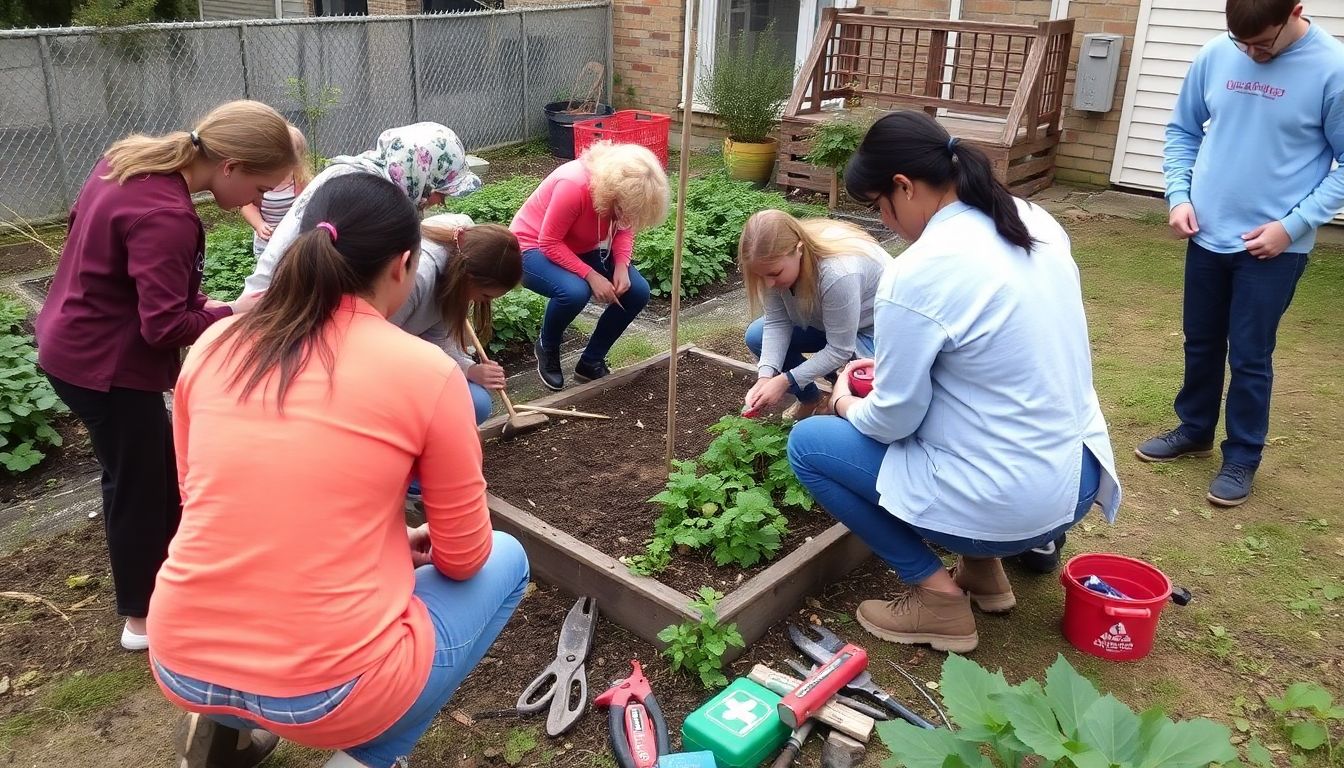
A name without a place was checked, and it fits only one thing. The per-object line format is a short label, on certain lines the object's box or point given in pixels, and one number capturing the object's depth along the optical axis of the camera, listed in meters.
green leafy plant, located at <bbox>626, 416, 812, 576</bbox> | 3.11
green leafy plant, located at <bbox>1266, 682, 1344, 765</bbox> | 2.54
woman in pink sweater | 4.25
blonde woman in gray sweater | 3.38
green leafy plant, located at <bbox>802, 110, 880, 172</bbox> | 7.39
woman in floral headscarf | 3.54
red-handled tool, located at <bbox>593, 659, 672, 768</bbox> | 2.40
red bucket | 2.84
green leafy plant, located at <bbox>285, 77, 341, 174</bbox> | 7.34
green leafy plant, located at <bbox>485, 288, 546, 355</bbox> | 5.14
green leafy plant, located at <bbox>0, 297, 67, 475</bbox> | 3.86
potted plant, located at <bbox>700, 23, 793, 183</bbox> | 8.73
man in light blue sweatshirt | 3.43
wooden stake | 2.96
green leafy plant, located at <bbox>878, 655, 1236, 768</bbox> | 1.91
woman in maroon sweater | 2.54
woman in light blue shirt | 2.46
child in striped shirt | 4.57
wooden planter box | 2.88
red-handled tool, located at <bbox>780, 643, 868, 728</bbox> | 2.48
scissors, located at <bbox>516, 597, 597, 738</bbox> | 2.62
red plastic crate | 8.62
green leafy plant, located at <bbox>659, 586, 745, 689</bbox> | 2.72
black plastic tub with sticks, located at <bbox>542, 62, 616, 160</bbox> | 9.91
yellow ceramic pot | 8.86
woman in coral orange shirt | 1.77
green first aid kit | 2.40
